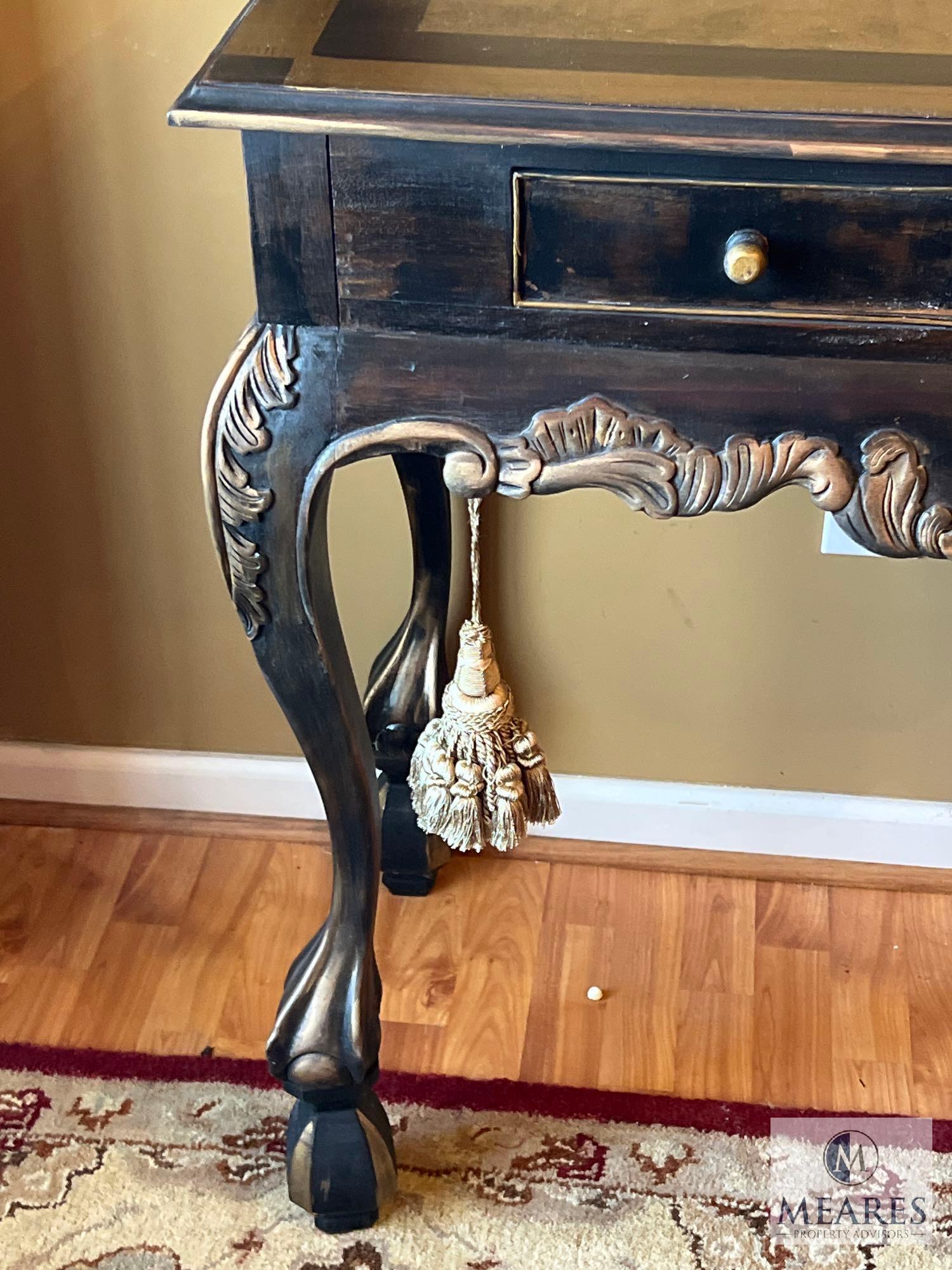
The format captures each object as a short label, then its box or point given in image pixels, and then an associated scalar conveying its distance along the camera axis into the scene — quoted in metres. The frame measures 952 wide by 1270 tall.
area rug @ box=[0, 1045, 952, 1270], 1.01
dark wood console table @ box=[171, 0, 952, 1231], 0.64
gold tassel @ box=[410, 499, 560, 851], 1.02
